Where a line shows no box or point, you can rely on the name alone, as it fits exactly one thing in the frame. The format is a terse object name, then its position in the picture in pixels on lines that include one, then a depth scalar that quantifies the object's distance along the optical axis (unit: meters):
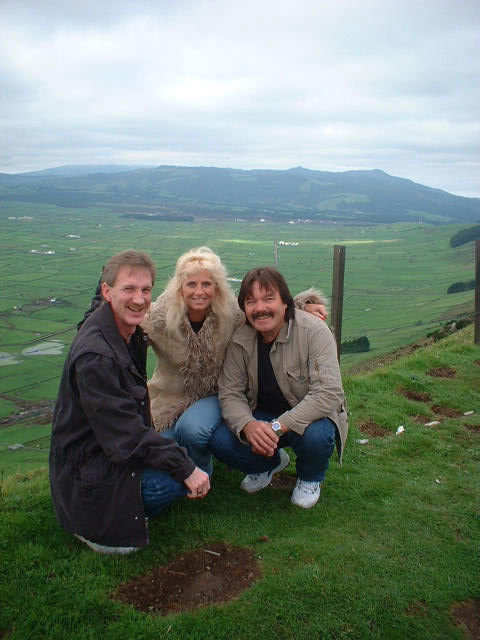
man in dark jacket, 3.36
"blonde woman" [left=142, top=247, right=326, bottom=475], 4.47
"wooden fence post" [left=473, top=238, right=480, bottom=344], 10.73
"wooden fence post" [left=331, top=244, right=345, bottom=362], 7.90
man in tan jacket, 4.38
